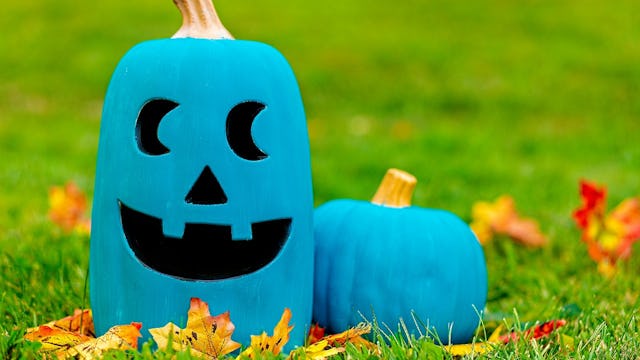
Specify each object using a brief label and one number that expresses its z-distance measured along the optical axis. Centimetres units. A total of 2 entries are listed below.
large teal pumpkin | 212
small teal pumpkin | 237
